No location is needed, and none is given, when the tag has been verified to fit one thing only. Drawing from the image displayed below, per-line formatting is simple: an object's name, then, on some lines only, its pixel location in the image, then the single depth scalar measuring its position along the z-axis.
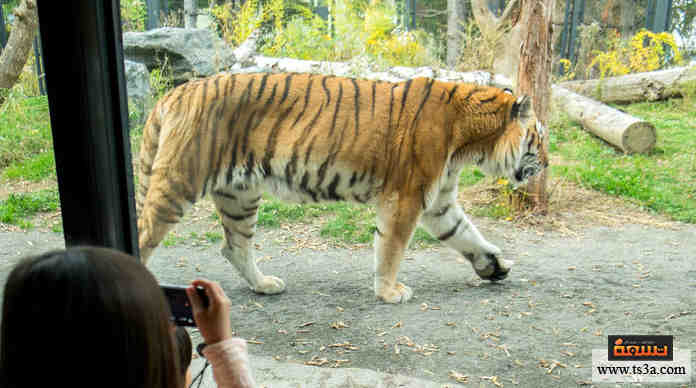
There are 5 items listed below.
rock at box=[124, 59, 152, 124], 2.12
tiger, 2.04
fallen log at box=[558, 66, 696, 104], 2.94
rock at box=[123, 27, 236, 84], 2.63
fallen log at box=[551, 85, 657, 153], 2.69
